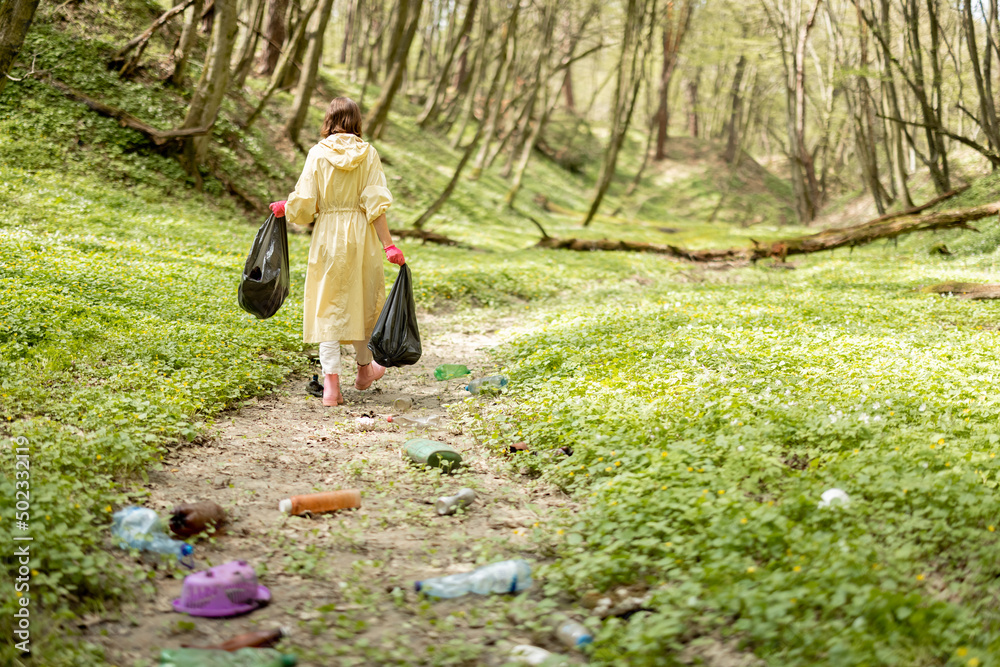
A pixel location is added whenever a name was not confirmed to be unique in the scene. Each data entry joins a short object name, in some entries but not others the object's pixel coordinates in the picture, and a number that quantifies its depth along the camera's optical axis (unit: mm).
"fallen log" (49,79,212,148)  12133
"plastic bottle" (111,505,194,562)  3150
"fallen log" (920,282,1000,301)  9117
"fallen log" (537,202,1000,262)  11125
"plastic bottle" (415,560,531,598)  3078
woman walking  5465
